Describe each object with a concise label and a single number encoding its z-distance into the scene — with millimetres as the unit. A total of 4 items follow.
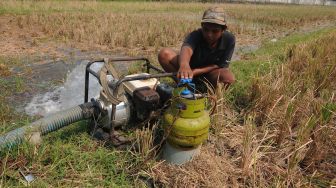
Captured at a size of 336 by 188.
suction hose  2166
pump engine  2361
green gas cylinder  2068
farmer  2959
